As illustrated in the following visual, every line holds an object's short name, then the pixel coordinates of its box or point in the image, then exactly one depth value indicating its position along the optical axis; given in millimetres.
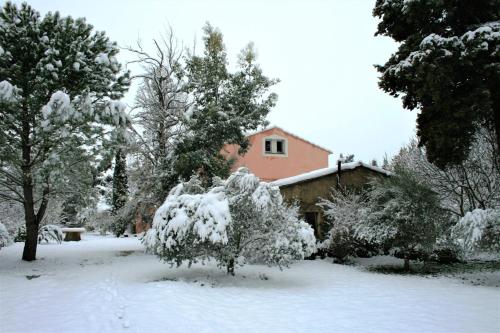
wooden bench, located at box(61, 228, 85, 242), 26391
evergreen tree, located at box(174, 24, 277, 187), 16906
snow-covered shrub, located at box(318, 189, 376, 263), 14773
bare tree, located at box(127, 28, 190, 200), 18984
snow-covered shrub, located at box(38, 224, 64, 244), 22375
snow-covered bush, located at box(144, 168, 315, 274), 9734
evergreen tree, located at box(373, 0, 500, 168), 11109
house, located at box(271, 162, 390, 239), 17891
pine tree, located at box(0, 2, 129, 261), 12156
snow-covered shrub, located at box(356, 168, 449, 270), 12875
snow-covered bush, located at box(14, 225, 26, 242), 23953
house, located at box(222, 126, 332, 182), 27344
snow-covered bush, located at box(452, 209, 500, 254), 10078
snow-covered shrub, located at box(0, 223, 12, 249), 13080
